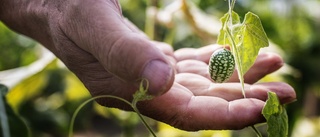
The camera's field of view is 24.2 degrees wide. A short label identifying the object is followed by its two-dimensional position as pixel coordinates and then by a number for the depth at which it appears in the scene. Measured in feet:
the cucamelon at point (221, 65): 1.98
